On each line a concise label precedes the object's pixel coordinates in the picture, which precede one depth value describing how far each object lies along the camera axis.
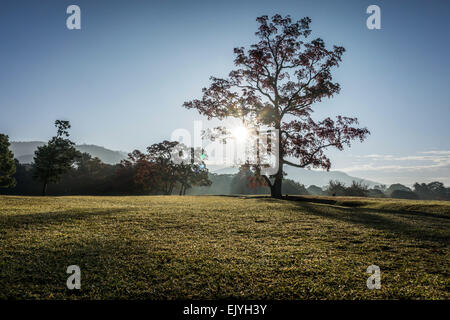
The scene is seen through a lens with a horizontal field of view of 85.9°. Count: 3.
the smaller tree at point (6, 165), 42.34
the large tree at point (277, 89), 22.84
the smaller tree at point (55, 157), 42.66
